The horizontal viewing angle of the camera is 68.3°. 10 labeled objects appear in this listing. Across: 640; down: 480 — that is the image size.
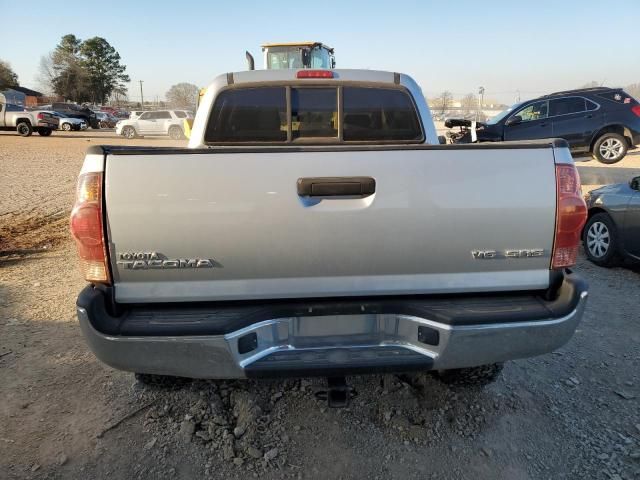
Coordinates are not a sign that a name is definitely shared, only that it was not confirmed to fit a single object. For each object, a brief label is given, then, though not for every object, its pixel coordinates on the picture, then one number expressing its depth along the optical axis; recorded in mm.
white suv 28219
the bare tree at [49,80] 77812
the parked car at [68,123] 33084
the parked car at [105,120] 42438
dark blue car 11711
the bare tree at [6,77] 68369
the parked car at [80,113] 37225
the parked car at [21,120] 26984
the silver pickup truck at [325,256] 2057
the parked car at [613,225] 5172
